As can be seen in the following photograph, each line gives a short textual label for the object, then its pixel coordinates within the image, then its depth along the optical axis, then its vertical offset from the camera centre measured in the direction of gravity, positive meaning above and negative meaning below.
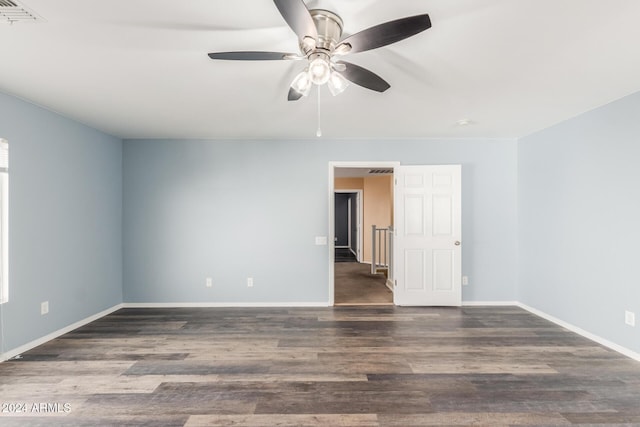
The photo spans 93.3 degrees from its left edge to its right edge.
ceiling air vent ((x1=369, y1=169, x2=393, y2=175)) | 7.10 +1.09
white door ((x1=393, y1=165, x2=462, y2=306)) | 4.39 -0.30
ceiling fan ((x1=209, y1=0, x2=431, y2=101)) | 1.45 +0.93
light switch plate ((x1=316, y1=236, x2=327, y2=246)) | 4.48 -0.35
